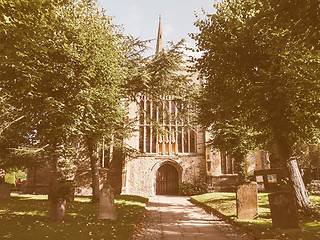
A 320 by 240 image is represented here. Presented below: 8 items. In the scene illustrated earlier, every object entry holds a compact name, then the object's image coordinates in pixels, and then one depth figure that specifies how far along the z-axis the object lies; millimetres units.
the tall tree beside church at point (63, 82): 8492
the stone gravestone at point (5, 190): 16703
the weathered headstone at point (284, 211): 7504
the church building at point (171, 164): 24625
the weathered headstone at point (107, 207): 9438
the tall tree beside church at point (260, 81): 8109
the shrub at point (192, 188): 24016
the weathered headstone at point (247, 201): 9664
